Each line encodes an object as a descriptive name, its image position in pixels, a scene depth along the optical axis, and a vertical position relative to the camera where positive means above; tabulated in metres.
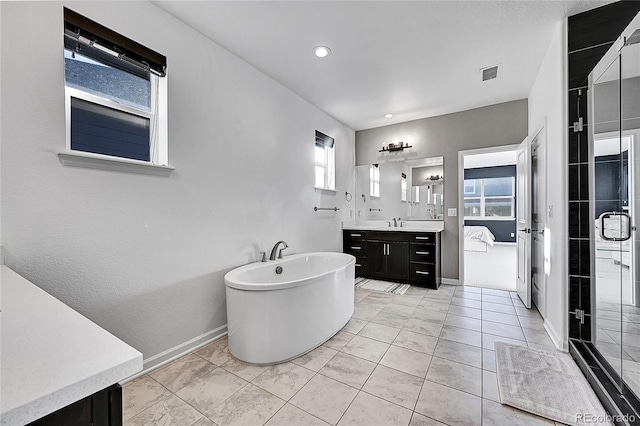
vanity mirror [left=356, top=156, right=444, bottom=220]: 4.29 +0.40
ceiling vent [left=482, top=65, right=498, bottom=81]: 2.88 +1.52
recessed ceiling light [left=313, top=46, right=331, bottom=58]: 2.48 +1.51
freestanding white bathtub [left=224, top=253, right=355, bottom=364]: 1.97 -0.78
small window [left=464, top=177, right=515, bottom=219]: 8.03 +0.47
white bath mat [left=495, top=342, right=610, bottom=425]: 1.48 -1.08
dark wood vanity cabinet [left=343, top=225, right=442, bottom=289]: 3.85 -0.60
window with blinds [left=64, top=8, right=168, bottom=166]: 1.69 +0.84
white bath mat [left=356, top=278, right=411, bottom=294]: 3.80 -1.06
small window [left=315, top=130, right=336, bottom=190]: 4.08 +0.81
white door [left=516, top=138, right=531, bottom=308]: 3.05 -0.09
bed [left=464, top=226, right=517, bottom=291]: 4.22 -1.01
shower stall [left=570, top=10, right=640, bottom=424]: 1.66 -0.07
